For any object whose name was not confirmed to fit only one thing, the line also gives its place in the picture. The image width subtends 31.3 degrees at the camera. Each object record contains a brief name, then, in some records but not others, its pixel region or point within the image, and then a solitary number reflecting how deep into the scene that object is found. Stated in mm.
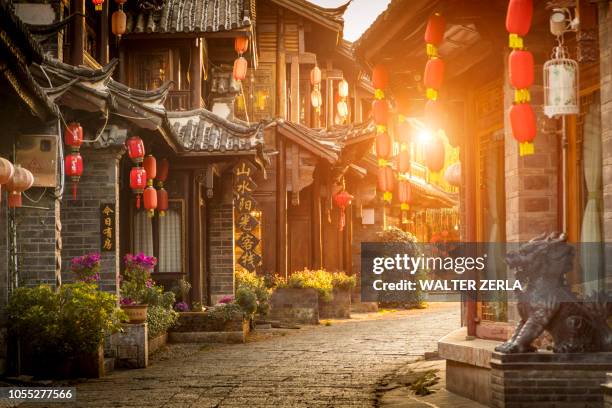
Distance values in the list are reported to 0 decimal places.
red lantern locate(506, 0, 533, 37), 10445
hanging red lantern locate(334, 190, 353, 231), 34531
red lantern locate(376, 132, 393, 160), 16172
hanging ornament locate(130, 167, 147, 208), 20172
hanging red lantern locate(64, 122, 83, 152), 16719
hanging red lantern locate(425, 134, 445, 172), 14008
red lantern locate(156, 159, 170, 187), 23922
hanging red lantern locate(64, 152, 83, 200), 16750
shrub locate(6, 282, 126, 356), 15086
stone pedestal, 9852
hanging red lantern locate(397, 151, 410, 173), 16766
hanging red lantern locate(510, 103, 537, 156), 10336
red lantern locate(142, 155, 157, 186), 21336
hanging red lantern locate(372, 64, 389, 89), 15367
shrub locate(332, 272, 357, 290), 31266
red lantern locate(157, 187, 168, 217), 23688
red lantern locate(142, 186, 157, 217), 21078
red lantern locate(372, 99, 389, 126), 15367
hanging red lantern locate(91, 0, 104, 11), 19173
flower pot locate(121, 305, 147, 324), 17953
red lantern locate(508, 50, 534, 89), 10312
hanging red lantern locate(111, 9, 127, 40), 22906
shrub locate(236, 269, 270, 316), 25875
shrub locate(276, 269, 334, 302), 29078
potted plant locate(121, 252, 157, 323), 20031
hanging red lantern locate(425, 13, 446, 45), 12492
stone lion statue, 10094
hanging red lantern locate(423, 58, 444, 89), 12414
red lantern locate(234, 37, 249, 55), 28219
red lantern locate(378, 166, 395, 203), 16172
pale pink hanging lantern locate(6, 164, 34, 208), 13688
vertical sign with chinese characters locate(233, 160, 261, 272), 26984
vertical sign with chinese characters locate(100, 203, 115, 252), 18438
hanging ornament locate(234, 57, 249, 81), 28180
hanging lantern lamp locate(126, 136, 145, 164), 18891
